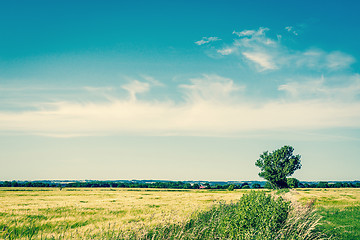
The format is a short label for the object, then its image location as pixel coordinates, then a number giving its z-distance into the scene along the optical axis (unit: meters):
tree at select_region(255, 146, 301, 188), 65.81
